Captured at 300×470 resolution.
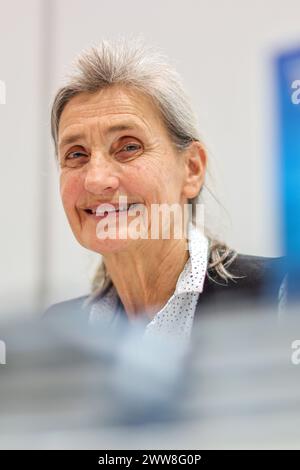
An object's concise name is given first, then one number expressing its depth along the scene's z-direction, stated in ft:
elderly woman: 6.38
